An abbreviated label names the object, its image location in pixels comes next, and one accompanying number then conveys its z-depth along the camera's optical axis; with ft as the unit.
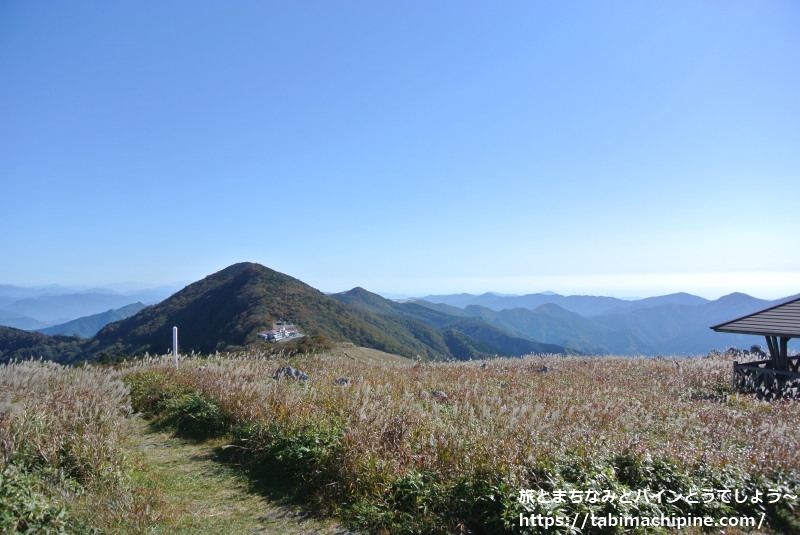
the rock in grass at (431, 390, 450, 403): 30.20
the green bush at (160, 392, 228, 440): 25.12
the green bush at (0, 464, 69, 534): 11.19
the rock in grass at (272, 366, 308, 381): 36.20
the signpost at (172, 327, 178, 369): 40.68
